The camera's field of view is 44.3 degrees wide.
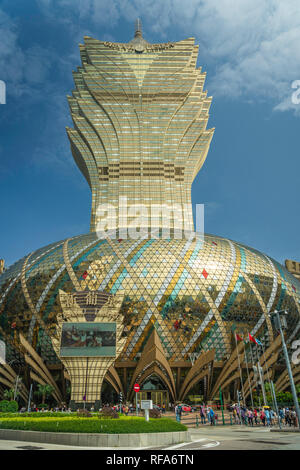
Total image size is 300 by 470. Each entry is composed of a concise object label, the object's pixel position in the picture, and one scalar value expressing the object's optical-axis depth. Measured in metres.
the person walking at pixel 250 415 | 30.02
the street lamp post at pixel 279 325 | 23.22
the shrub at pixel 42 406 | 46.65
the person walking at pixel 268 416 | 29.70
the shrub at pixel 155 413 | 21.91
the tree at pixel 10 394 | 49.70
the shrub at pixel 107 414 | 19.61
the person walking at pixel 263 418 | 29.57
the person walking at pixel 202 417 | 32.84
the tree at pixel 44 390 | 48.00
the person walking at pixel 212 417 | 30.16
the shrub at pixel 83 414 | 20.38
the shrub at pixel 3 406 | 33.72
